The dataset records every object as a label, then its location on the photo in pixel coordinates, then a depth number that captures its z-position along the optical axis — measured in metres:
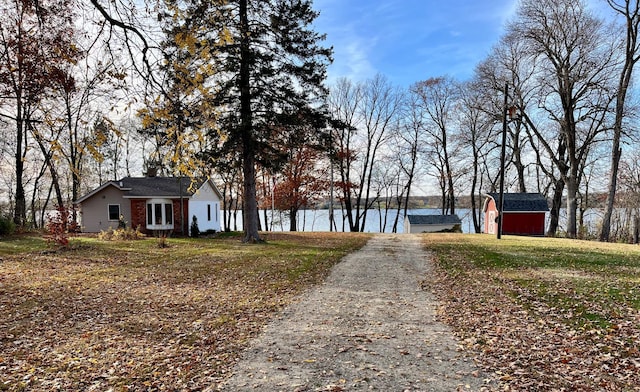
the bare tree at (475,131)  24.89
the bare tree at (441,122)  33.22
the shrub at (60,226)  13.66
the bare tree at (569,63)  20.20
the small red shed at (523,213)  27.42
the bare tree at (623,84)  18.95
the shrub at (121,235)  18.05
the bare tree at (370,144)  33.31
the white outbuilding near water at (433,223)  31.50
